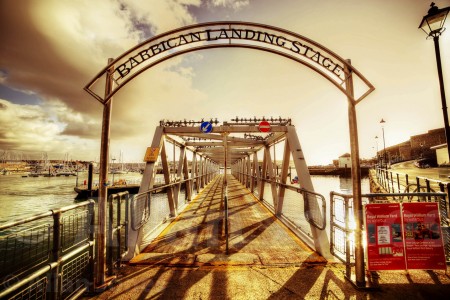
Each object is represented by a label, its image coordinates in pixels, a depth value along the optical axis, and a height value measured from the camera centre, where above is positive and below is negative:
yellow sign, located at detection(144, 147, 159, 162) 5.75 +0.34
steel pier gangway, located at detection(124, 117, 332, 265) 4.41 -1.94
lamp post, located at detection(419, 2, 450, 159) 4.71 +3.24
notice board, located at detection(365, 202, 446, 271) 3.43 -1.26
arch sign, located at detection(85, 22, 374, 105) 3.55 +2.11
